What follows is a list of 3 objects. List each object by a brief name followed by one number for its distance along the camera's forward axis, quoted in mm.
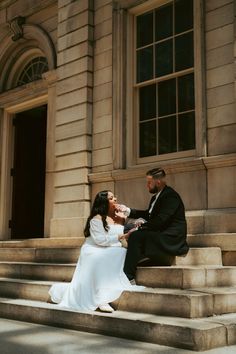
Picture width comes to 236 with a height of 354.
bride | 6312
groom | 6520
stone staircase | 5109
